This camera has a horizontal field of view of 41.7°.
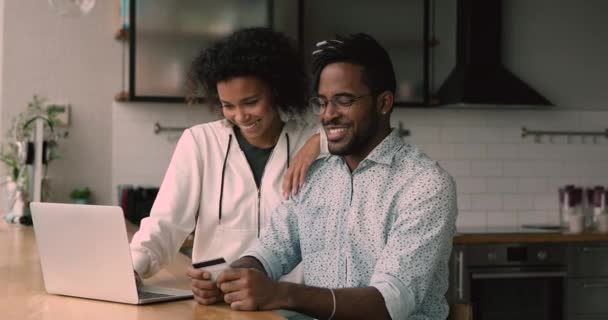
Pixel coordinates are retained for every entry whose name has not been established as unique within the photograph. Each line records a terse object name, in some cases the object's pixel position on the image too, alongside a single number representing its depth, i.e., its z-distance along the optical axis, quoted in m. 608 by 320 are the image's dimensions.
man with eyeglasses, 1.75
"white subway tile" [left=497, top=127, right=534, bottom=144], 5.15
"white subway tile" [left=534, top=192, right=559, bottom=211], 5.18
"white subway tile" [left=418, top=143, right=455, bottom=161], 5.02
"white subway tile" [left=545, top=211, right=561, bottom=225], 5.20
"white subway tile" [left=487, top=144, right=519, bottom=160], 5.13
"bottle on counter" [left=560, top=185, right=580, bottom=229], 4.99
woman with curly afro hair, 2.33
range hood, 4.76
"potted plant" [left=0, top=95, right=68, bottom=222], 4.16
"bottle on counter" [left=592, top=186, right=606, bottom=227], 4.93
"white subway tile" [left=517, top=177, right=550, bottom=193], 5.16
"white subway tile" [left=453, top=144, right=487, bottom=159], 5.07
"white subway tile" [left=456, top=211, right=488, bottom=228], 5.02
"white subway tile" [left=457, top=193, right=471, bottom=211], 5.04
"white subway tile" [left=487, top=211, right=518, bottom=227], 5.09
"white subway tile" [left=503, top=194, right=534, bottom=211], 5.13
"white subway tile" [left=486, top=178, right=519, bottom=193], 5.11
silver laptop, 1.75
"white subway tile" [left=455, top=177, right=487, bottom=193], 5.06
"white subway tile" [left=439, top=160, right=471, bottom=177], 5.04
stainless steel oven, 4.39
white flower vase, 4.09
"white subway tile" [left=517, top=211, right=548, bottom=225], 5.14
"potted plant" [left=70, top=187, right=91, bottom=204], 4.53
